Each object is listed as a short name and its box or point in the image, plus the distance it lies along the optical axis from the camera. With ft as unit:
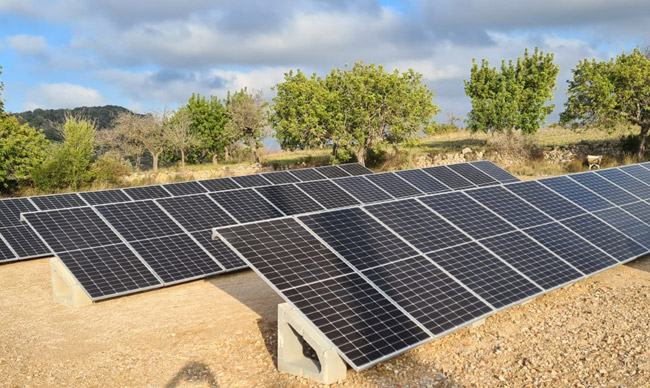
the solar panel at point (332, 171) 84.43
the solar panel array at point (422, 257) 27.99
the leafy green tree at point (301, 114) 119.34
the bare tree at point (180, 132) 181.78
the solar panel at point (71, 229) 45.27
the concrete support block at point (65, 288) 42.50
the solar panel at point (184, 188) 67.10
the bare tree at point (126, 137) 185.37
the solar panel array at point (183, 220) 44.45
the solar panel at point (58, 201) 60.54
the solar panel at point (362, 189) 65.96
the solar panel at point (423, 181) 72.08
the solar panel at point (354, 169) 87.16
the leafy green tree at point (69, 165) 104.99
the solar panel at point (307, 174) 81.25
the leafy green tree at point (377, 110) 118.11
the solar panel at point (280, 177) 78.69
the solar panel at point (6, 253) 53.90
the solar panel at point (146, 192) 64.34
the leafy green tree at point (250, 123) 172.96
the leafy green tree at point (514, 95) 144.77
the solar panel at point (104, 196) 62.38
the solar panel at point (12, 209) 59.57
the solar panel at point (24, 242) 55.62
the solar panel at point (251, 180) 74.84
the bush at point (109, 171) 112.47
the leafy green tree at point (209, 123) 195.52
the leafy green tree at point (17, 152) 103.81
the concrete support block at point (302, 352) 26.91
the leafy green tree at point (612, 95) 125.18
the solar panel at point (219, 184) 70.85
